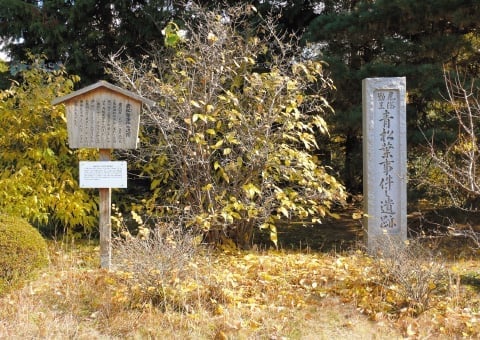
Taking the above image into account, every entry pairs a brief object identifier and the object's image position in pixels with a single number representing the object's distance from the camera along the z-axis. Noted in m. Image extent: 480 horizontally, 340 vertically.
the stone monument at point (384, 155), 6.10
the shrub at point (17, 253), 4.33
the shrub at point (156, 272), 4.14
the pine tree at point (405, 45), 6.38
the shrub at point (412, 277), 4.16
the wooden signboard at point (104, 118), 5.24
